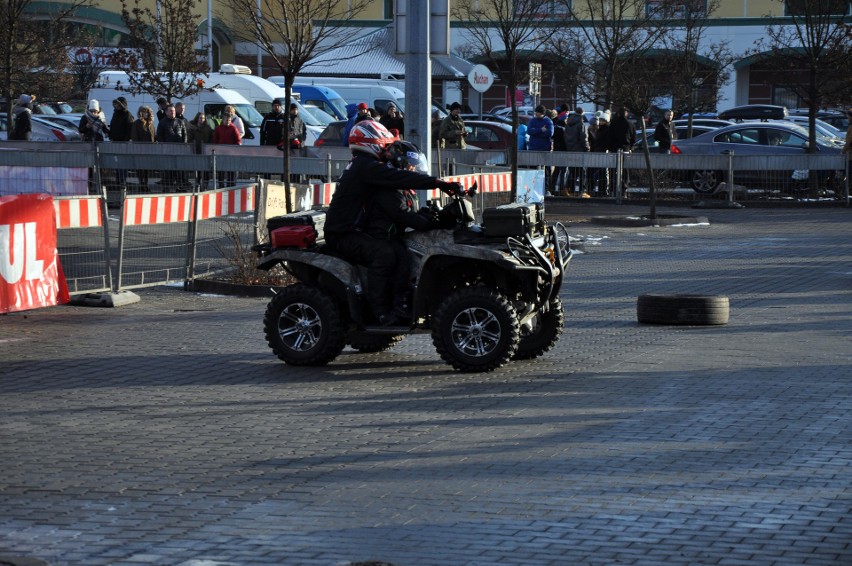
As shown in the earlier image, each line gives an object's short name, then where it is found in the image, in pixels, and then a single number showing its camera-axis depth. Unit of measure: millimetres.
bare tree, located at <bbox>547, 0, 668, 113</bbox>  35688
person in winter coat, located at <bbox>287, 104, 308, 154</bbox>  30297
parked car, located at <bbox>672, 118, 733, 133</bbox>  44694
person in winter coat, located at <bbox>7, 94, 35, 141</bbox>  33656
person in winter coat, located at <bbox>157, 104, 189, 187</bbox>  32250
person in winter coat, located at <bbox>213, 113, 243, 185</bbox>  32438
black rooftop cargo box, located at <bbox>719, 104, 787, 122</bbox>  52625
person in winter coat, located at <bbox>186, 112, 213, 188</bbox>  32656
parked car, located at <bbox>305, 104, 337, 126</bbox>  40788
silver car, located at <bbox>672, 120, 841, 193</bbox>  33938
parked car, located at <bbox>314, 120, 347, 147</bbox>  34625
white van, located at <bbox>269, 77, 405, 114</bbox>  48250
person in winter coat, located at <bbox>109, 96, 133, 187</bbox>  32344
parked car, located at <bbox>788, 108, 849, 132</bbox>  48438
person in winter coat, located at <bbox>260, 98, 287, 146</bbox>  31953
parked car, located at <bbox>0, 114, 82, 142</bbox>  38844
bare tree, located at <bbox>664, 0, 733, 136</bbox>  45031
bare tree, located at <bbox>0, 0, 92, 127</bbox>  34656
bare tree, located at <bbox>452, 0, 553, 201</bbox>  27312
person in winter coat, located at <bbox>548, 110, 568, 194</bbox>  31706
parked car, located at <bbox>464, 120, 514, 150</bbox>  38688
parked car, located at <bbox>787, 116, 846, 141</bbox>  39500
